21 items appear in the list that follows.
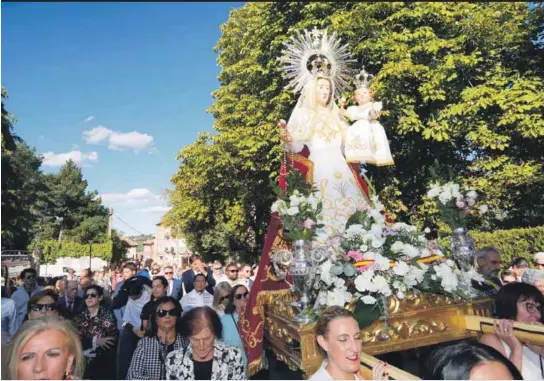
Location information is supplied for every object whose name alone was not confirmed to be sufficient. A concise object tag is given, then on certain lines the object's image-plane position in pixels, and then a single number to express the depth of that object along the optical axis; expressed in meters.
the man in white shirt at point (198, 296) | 6.72
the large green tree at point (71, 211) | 50.12
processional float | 3.22
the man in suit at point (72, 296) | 6.40
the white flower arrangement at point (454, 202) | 4.17
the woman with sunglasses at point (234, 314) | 4.44
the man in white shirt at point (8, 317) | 4.96
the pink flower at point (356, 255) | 3.46
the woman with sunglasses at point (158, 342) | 3.46
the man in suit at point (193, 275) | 8.53
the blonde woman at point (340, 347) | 2.40
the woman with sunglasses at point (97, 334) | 4.39
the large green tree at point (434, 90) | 12.12
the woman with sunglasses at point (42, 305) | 4.44
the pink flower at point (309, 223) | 3.46
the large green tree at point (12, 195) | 18.94
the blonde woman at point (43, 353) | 2.43
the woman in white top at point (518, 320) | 2.71
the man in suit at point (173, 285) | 8.65
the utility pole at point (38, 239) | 29.18
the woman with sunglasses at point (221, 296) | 5.18
